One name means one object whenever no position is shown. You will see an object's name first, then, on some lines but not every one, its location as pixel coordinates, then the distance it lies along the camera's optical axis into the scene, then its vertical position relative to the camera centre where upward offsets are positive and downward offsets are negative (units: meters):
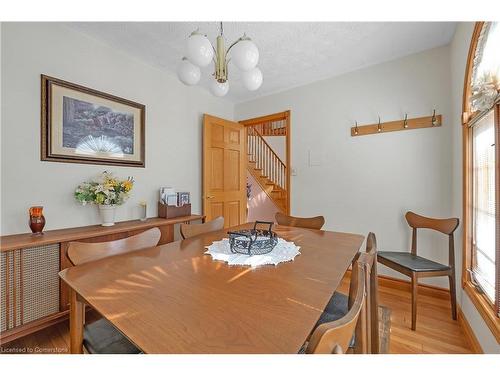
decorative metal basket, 1.22 -0.31
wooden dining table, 0.58 -0.37
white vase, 2.15 -0.25
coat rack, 2.31 +0.66
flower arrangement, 2.08 -0.04
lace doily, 1.11 -0.36
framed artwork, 1.95 +0.58
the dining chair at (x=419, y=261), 1.84 -0.65
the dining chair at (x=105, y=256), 0.95 -0.36
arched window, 1.29 +0.09
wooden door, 3.19 +0.25
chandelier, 1.28 +0.75
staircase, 5.40 +0.57
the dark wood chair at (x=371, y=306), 1.14 -0.64
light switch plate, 3.04 +0.38
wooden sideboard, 1.50 -0.65
